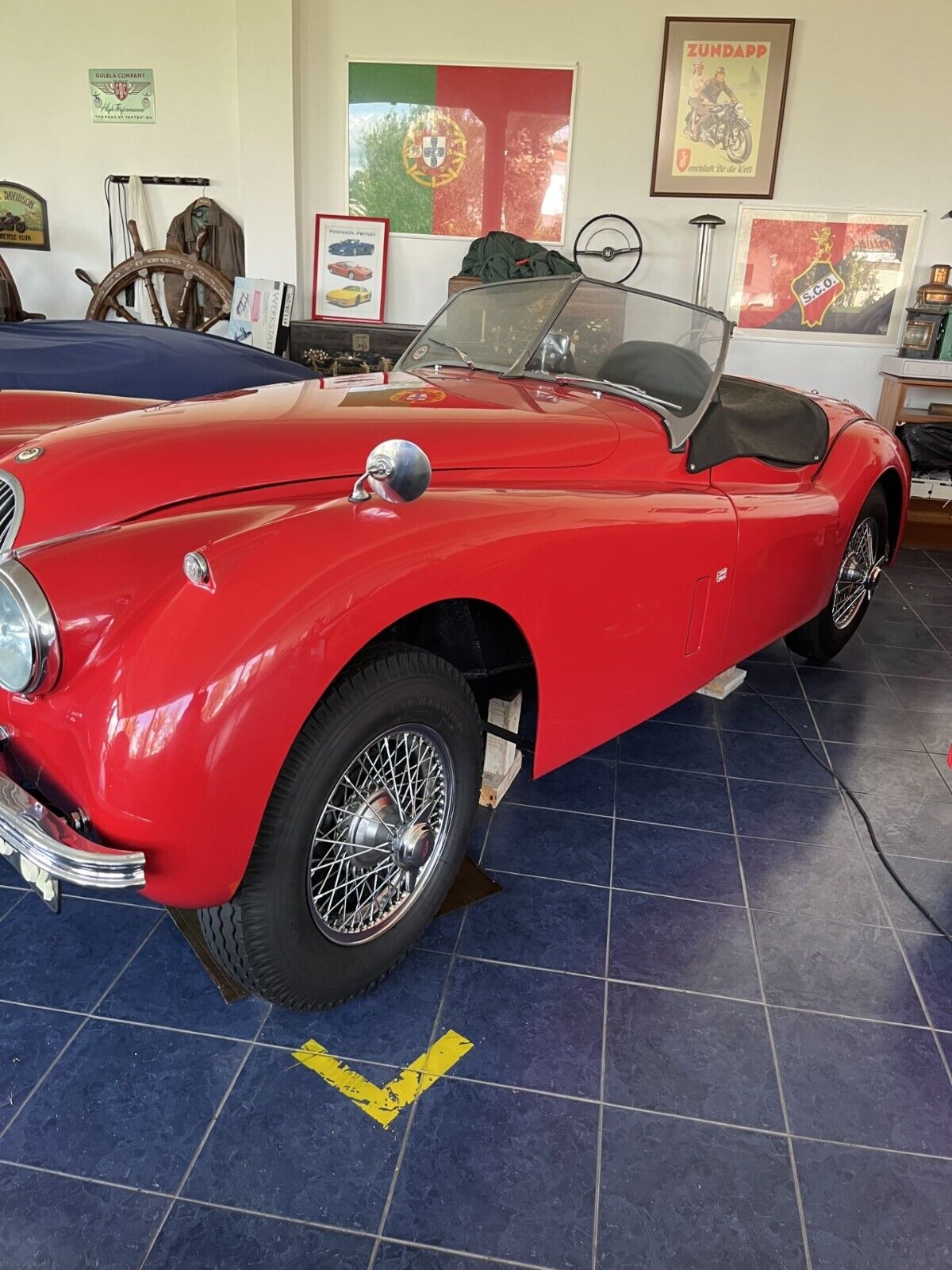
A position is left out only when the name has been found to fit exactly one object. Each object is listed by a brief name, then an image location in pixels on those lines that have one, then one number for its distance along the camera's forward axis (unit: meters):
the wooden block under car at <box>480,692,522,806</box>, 2.35
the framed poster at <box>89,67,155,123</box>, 6.26
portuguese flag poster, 5.77
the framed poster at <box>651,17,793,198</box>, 5.50
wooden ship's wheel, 6.00
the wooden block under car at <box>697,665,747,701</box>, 3.09
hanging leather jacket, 6.26
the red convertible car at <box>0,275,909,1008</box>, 1.30
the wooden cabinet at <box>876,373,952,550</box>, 5.37
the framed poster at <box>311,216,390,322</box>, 6.13
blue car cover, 3.29
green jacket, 5.45
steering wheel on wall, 5.92
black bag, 5.42
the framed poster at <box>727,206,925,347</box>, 5.77
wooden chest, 5.95
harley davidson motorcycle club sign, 6.65
